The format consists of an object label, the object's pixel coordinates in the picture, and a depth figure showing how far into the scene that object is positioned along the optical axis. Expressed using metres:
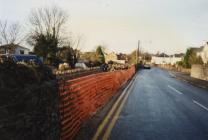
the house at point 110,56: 194.94
